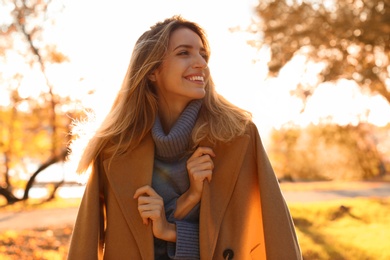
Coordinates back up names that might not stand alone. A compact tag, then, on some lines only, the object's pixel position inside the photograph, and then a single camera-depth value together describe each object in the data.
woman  2.64
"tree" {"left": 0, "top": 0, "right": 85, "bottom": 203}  12.61
